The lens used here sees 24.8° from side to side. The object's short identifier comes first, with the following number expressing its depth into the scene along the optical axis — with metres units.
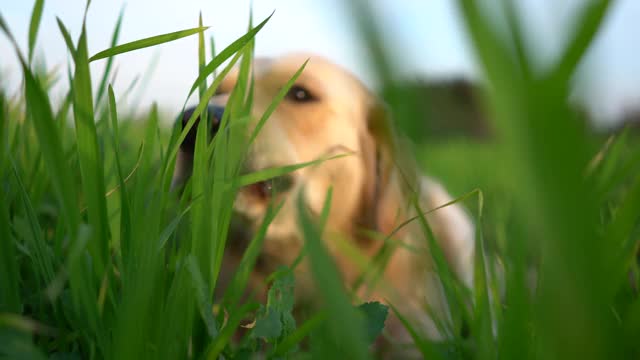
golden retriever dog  1.02
